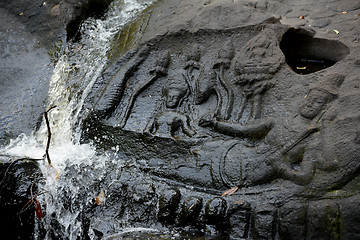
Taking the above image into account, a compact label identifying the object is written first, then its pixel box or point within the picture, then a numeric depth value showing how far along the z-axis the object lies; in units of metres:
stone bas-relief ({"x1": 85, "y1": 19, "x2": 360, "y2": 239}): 2.69
